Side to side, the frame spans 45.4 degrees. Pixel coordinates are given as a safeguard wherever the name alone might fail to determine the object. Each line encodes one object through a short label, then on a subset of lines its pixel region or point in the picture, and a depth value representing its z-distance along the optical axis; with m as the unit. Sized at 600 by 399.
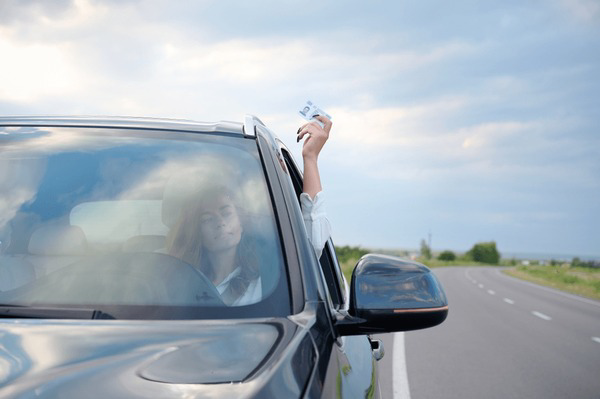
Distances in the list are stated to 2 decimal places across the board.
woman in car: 1.94
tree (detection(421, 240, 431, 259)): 135.75
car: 1.35
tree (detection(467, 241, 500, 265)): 148.50
